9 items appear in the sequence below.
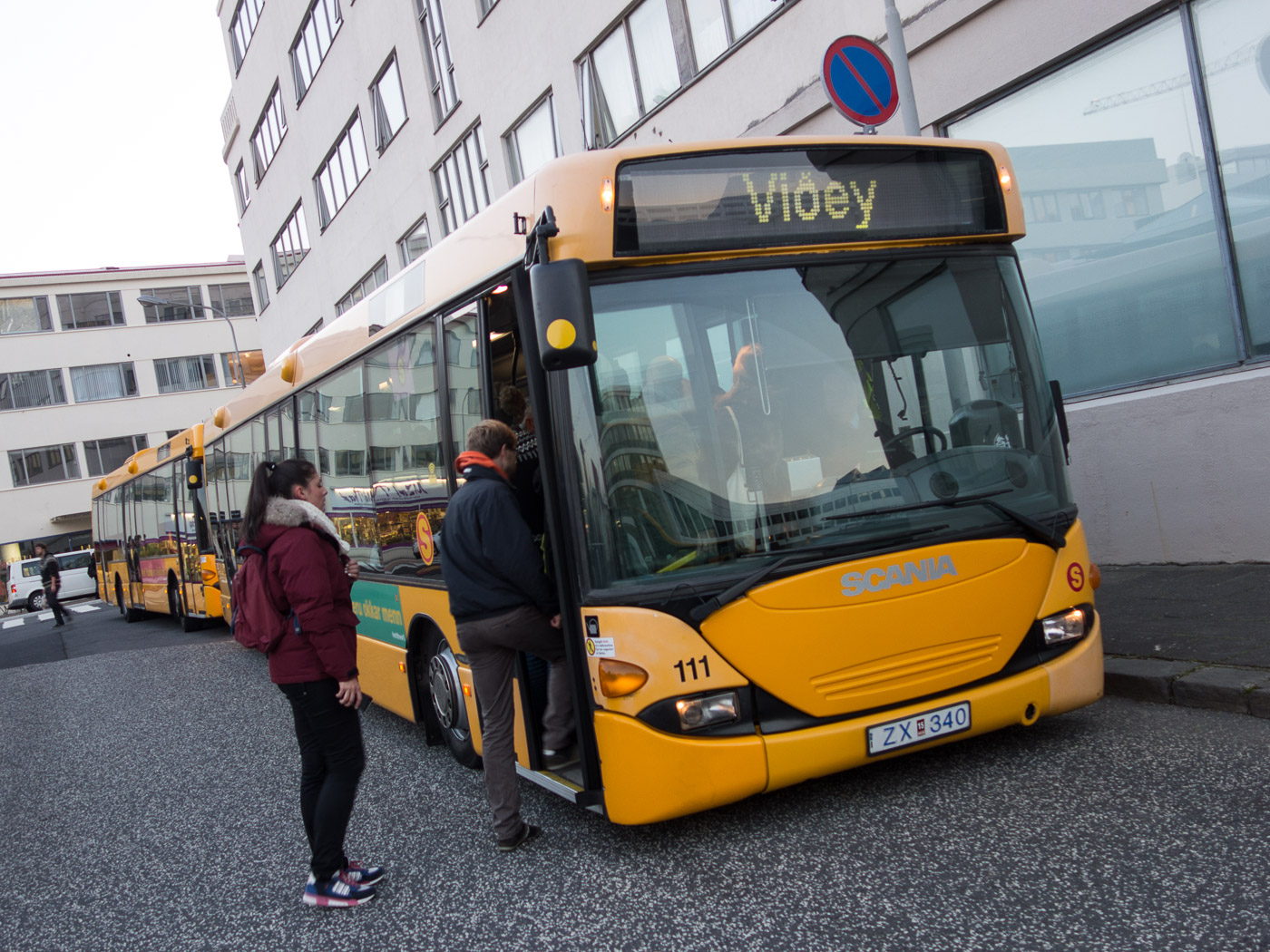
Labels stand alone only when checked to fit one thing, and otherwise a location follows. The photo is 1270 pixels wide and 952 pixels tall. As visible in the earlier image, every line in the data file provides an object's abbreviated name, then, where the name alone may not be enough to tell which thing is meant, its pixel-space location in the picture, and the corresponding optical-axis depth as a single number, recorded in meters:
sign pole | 7.45
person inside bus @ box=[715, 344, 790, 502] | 4.12
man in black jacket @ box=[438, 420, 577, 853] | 4.32
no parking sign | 6.99
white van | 37.78
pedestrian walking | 24.55
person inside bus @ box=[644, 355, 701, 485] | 4.08
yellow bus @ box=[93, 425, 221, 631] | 15.27
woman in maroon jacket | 4.02
